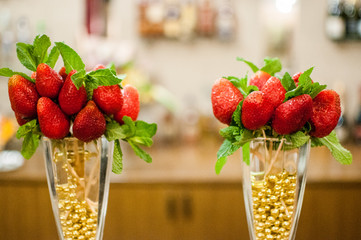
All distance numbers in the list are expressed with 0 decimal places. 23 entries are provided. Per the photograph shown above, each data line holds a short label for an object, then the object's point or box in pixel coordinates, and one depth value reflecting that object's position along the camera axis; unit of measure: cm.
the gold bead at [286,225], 73
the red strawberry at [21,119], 72
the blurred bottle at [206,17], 279
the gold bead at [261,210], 73
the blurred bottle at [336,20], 277
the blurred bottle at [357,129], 265
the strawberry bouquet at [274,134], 69
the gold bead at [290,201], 73
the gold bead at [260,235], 74
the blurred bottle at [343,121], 263
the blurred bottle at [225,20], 280
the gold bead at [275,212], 72
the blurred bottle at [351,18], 274
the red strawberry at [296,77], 76
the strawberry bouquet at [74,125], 68
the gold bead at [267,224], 73
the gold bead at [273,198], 72
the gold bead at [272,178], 72
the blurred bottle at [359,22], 273
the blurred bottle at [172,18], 280
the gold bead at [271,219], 73
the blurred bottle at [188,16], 279
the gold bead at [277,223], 73
